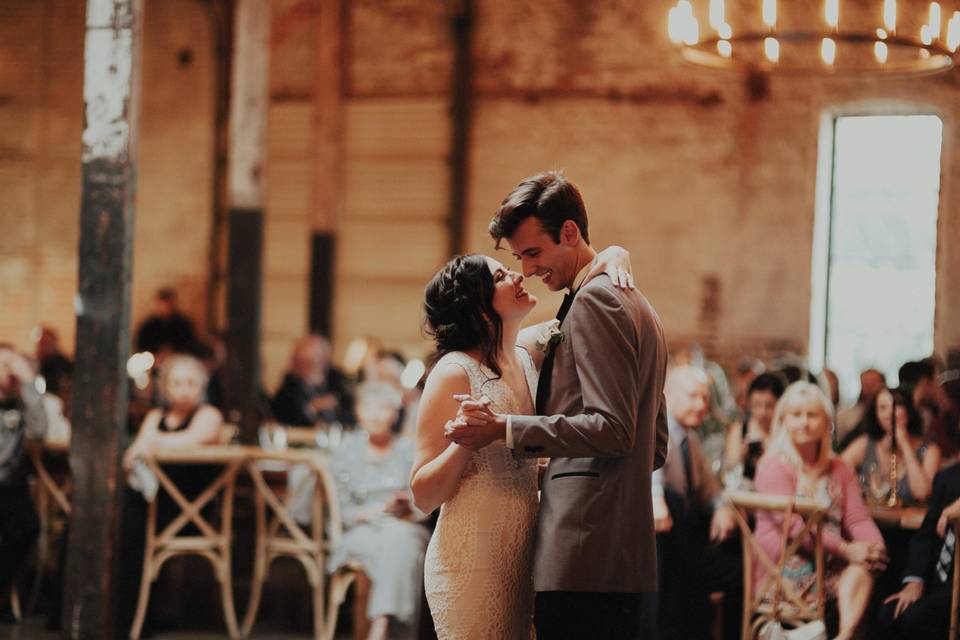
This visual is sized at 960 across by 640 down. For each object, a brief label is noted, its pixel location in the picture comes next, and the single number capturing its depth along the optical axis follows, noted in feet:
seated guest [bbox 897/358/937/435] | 23.29
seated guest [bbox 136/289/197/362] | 41.91
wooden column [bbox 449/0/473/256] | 40.81
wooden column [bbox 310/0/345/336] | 39.73
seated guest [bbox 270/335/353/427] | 31.09
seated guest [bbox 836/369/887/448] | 23.66
